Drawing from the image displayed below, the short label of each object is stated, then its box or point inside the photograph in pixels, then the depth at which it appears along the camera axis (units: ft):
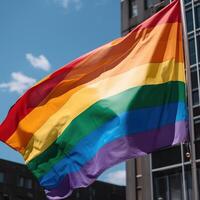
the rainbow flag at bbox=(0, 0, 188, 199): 37.88
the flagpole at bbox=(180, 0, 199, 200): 32.53
